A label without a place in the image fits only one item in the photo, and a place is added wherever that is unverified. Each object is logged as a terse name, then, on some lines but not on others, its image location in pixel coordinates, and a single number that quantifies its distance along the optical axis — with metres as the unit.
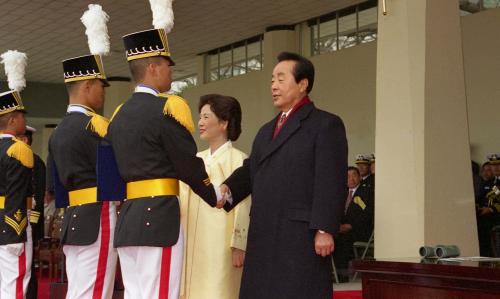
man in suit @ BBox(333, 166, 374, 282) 9.09
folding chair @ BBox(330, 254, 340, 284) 8.78
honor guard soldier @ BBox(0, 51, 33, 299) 5.32
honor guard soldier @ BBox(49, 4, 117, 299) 4.26
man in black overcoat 3.39
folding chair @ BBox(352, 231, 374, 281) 8.82
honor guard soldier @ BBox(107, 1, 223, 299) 3.51
